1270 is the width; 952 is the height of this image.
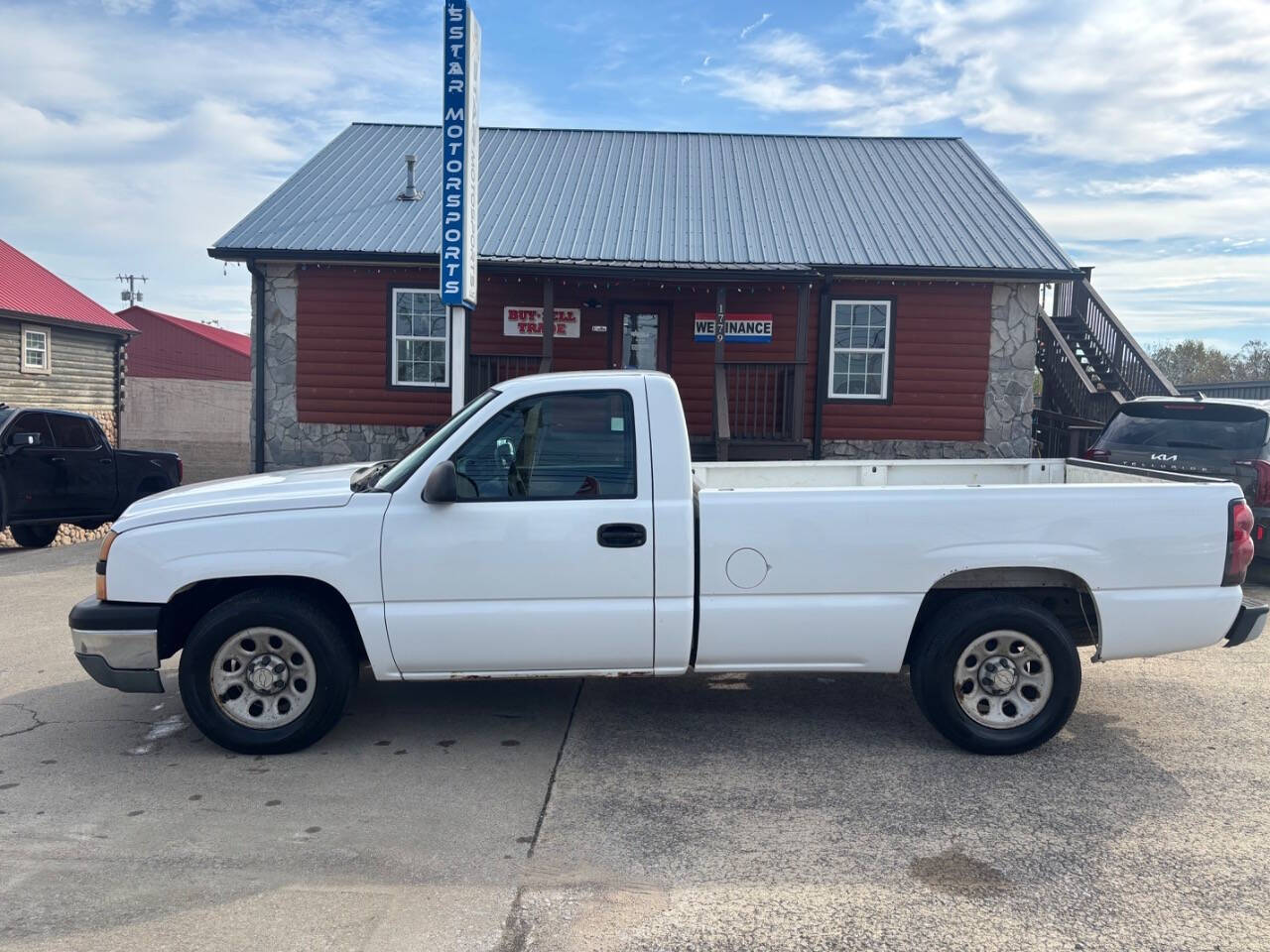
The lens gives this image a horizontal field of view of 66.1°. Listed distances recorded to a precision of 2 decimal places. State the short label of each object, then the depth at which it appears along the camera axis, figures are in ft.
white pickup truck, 14.96
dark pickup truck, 35.65
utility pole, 210.79
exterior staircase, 50.65
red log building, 46.75
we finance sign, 48.60
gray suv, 28.58
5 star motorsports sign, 33.32
